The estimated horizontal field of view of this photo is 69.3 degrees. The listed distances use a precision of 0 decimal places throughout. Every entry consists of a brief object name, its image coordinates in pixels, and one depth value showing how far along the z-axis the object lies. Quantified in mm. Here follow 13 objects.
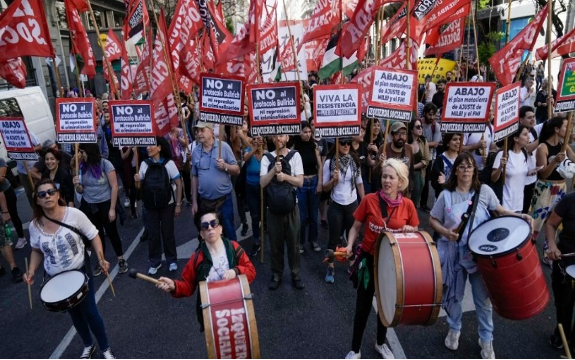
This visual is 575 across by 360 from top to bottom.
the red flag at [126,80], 8141
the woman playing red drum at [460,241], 3604
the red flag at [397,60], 6742
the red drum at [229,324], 2664
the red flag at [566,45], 6949
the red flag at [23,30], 5426
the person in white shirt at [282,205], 4879
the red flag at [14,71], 5859
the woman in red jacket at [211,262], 3170
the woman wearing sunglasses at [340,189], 5260
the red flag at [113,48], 10484
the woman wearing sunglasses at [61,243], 3600
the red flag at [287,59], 10086
